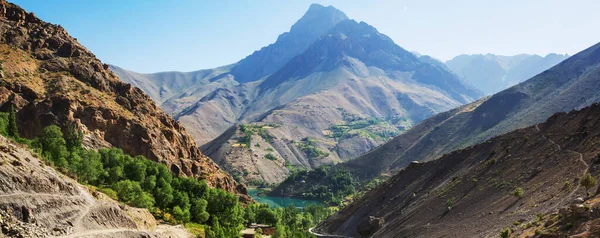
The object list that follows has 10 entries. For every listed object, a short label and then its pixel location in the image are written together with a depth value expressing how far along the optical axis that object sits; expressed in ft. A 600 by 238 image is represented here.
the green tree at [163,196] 283.38
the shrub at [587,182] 137.39
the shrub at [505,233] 139.36
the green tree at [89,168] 242.00
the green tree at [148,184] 290.15
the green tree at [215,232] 220.72
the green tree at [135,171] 292.40
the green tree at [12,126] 261.85
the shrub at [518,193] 187.62
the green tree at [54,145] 238.68
